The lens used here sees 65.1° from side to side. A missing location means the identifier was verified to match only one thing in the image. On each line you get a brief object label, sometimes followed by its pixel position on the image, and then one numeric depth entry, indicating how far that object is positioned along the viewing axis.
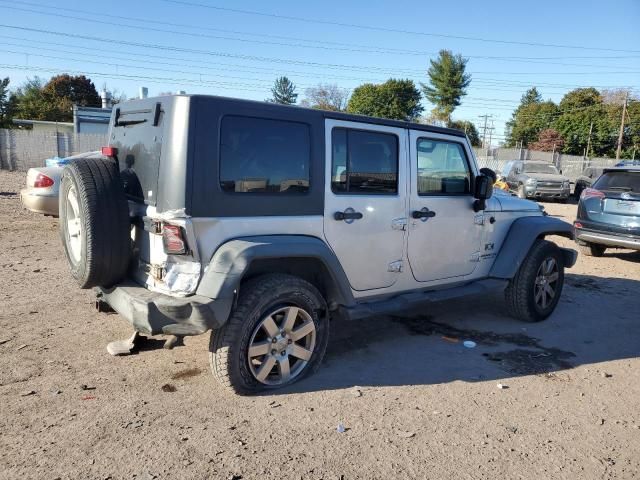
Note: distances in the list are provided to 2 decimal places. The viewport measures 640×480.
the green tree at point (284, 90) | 86.69
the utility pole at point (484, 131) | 78.91
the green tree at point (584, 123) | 56.25
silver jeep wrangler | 3.23
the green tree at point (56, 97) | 49.81
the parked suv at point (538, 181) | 19.62
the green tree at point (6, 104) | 46.50
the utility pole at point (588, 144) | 55.98
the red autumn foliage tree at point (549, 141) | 60.38
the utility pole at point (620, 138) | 42.94
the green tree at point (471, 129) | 67.85
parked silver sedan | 8.73
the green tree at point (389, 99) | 63.94
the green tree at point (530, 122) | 66.44
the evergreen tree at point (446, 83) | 58.88
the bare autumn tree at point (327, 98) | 70.14
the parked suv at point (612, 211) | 8.09
